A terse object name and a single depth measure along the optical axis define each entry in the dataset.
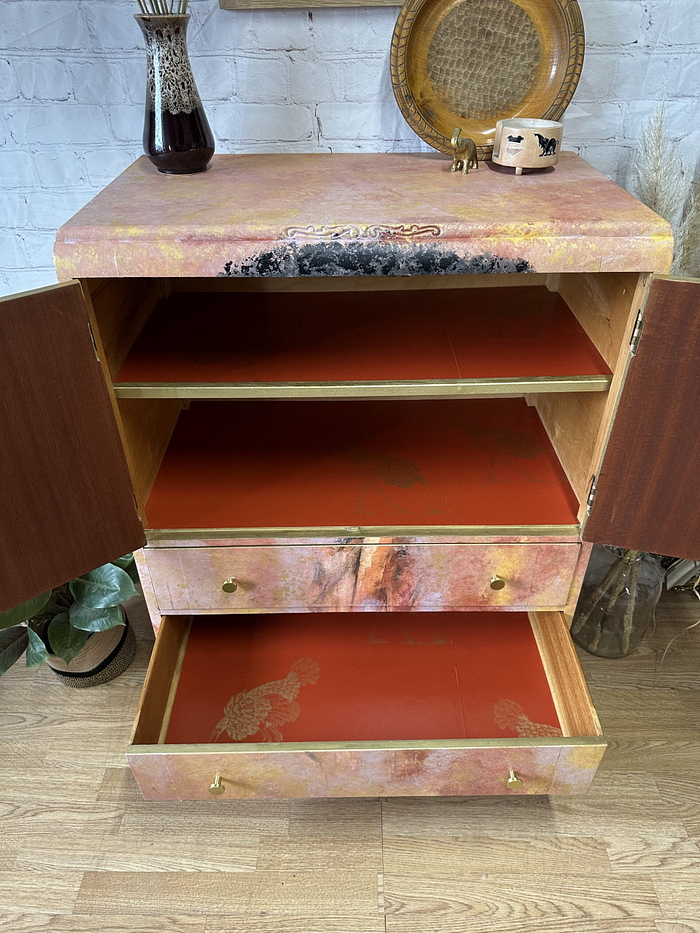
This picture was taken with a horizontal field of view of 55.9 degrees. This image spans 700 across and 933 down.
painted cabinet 0.96
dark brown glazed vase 1.05
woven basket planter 1.55
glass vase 1.57
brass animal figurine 1.14
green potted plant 1.41
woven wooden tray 1.16
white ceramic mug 1.10
